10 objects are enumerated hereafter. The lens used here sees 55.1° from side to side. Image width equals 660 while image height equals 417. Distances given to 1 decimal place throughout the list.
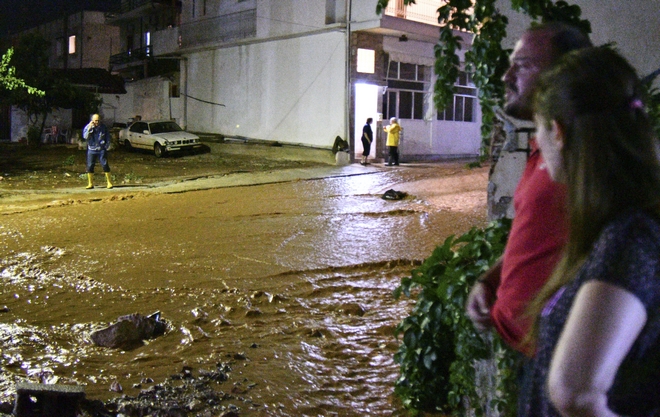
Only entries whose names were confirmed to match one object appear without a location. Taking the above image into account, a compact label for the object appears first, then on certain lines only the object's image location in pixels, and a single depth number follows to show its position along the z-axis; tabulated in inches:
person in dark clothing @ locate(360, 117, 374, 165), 796.0
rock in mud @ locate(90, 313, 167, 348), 203.9
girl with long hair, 55.5
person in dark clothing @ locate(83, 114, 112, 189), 574.2
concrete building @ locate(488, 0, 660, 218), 184.2
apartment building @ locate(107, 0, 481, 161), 816.9
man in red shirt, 71.4
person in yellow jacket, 770.2
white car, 925.8
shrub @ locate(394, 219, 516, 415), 121.6
